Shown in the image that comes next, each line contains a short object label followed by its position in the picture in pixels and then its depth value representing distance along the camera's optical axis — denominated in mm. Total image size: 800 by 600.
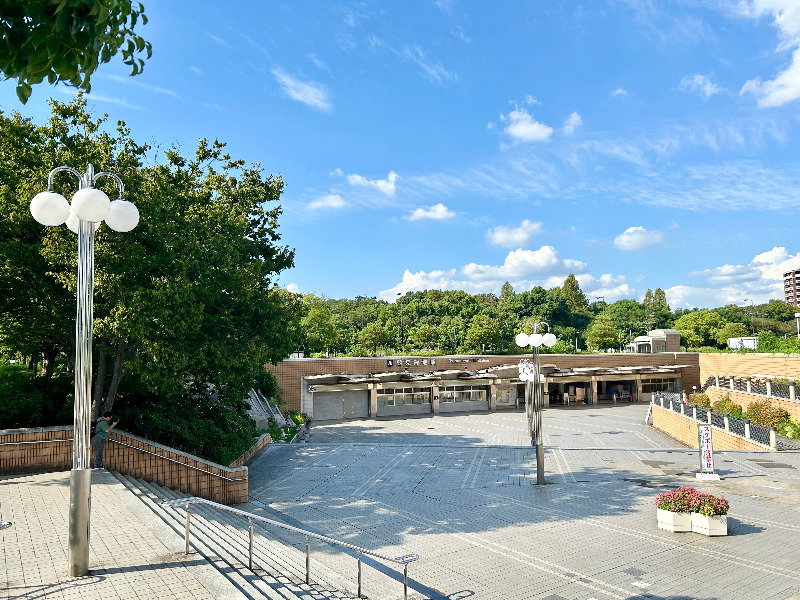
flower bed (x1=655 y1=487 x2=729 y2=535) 10820
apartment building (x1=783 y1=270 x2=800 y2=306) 188875
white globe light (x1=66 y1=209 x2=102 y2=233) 7094
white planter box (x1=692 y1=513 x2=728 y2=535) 10805
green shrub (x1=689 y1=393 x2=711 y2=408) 33116
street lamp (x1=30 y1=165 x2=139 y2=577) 6371
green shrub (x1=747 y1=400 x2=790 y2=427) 24964
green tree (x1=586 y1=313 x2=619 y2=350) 64000
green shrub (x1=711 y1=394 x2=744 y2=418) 29156
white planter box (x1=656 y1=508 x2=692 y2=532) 11094
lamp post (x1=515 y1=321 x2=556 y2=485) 15352
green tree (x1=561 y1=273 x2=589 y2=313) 97875
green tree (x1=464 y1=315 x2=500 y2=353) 55094
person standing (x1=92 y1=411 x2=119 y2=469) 12188
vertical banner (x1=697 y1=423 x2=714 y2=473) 15727
